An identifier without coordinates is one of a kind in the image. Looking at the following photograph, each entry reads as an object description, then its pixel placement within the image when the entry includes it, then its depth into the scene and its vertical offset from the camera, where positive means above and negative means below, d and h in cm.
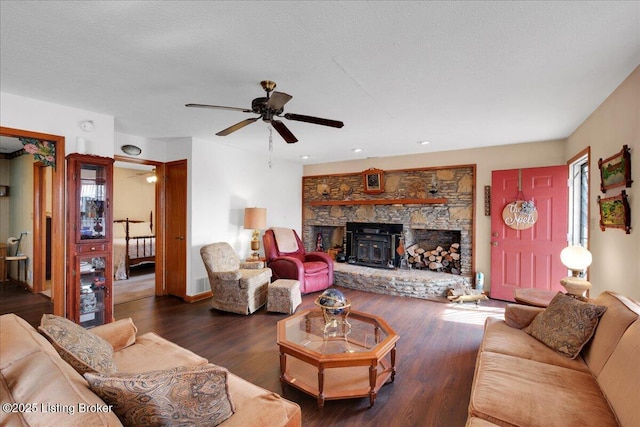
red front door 395 -32
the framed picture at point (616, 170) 219 +36
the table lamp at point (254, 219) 471 -13
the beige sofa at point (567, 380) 133 -95
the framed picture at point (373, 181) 549 +62
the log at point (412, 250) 534 -71
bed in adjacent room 557 -76
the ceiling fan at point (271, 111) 212 +81
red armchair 448 -91
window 375 +15
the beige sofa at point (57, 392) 78 -56
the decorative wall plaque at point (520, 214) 411 -2
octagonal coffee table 195 -109
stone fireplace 485 -8
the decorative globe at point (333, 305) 239 -79
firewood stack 499 -84
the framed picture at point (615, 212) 221 +1
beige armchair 367 -96
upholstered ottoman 373 -114
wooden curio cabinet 301 -32
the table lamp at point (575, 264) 246 -48
